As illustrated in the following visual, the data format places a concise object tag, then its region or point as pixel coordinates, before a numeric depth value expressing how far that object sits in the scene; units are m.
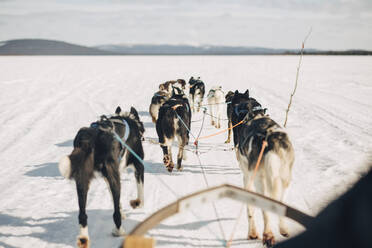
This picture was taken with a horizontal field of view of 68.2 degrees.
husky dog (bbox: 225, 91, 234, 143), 6.97
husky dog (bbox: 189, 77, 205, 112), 11.19
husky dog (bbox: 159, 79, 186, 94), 8.89
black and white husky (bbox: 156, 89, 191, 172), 5.29
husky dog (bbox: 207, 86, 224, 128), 9.26
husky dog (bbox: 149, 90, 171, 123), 7.73
